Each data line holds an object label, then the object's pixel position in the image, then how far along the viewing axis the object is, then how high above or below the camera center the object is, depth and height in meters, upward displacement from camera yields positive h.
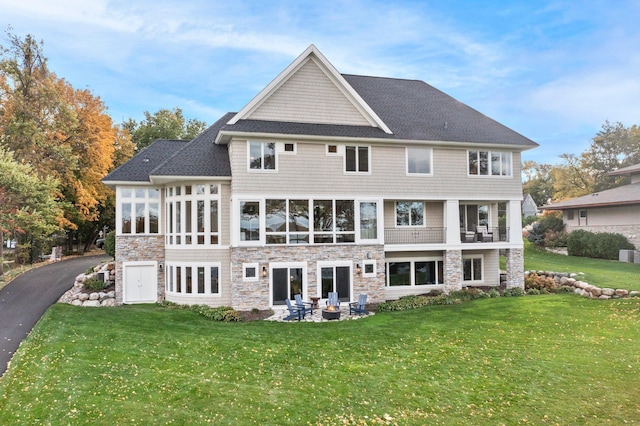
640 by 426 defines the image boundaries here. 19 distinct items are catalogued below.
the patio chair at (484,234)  20.23 -0.40
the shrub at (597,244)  28.56 -1.50
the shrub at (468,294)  18.65 -3.31
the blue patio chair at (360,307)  16.36 -3.35
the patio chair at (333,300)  16.16 -3.02
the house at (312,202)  17.08 +1.37
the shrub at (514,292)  19.33 -3.35
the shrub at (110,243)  21.53 -0.54
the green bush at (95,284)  19.56 -2.59
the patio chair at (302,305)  15.56 -3.12
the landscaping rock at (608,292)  17.92 -3.17
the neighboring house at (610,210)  28.61 +1.17
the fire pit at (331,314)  15.49 -3.42
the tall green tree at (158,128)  41.69 +11.61
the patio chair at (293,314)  15.48 -3.44
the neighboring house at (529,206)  63.75 +3.32
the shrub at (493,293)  19.06 -3.33
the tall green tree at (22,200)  18.53 +1.78
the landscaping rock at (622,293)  17.81 -3.21
